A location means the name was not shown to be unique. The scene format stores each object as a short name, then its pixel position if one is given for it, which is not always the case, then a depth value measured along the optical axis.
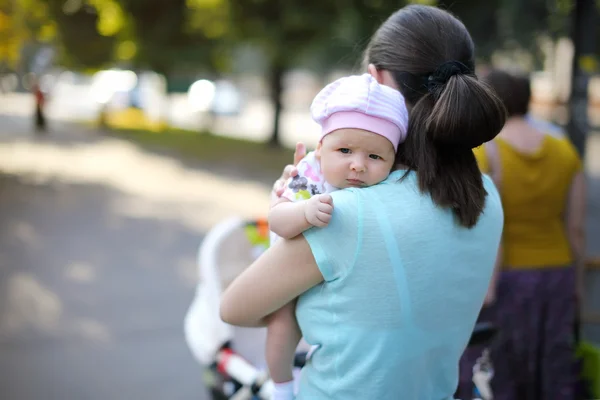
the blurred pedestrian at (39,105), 25.36
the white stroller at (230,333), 2.82
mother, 1.64
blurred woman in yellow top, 3.32
